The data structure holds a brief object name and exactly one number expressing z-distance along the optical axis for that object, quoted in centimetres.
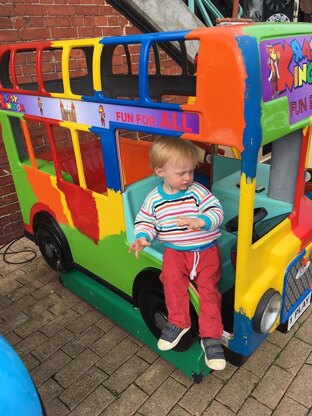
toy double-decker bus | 163
